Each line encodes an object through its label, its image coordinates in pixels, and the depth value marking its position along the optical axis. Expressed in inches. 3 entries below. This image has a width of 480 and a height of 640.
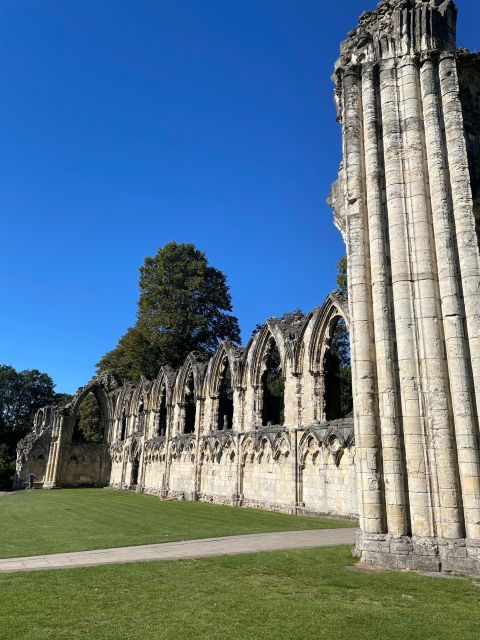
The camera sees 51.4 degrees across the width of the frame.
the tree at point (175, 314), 1456.7
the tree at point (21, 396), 2231.8
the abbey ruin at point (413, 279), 283.0
